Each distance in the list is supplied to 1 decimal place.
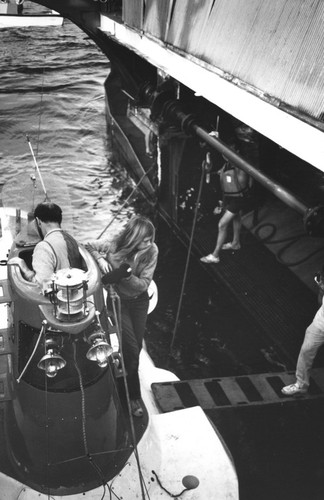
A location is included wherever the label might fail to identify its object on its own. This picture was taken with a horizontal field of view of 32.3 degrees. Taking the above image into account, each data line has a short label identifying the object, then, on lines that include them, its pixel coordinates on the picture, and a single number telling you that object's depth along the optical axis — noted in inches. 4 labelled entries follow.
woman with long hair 197.0
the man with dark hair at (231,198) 324.8
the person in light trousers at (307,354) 222.5
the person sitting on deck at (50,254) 172.1
